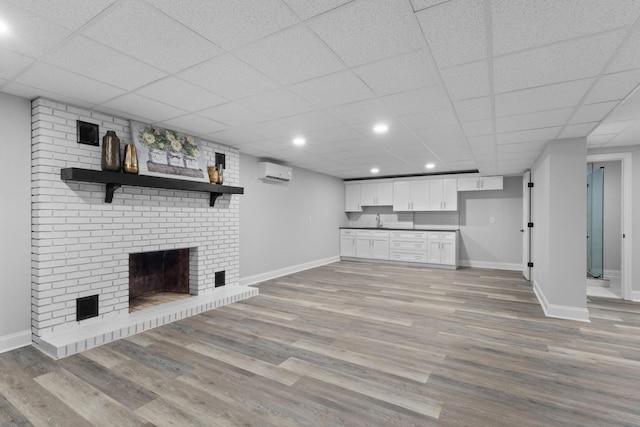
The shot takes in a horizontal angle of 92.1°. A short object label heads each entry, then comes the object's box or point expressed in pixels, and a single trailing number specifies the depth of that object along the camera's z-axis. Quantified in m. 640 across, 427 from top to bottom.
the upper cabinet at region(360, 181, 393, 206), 8.46
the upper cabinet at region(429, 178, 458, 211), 7.64
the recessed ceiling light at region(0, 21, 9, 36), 1.79
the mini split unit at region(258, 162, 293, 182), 5.67
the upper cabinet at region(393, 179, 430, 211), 8.00
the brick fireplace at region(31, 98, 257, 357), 2.94
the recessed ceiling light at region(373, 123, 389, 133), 3.70
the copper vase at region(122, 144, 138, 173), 3.41
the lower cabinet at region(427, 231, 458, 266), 7.28
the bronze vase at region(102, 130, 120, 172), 3.26
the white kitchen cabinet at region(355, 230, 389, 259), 8.11
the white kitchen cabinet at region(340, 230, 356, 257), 8.55
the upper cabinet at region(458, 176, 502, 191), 7.22
